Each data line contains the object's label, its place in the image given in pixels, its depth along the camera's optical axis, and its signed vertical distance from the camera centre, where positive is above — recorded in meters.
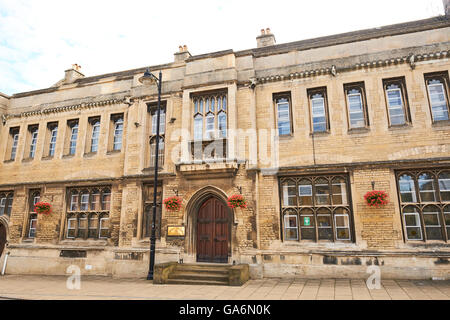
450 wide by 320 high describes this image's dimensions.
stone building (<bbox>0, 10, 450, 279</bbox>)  9.95 +2.47
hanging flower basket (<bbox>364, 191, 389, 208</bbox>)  9.73 +1.05
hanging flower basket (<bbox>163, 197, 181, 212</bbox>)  11.44 +1.04
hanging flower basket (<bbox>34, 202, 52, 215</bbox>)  13.63 +1.11
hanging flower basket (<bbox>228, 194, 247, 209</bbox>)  10.73 +1.07
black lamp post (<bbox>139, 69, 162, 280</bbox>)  10.58 +0.79
